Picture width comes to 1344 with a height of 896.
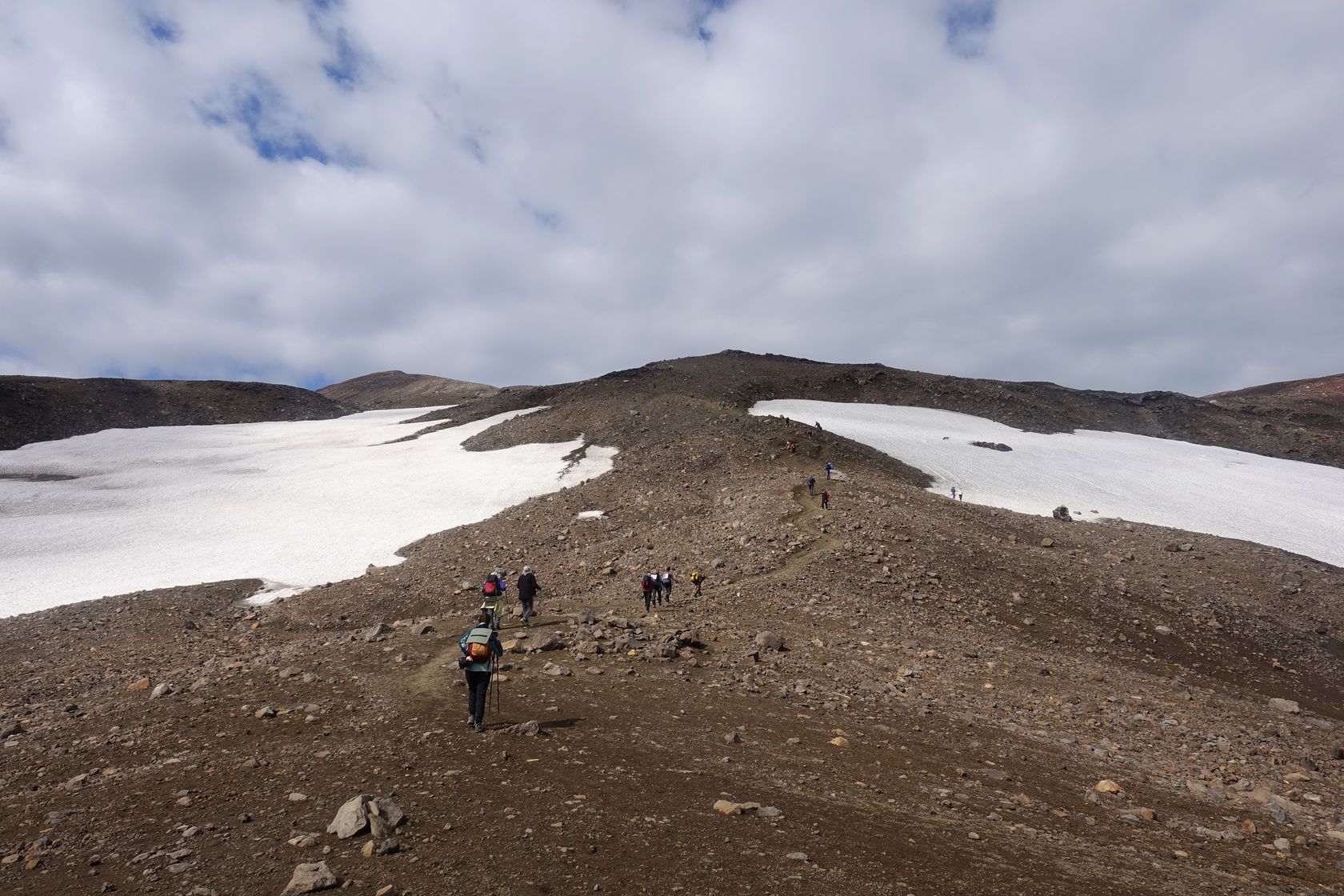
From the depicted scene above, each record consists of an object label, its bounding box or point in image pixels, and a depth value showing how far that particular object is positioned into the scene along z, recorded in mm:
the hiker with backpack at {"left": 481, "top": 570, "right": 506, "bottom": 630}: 18141
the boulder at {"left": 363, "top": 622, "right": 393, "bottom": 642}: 16797
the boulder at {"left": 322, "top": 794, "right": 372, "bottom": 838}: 7621
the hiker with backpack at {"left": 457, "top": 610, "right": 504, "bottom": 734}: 10680
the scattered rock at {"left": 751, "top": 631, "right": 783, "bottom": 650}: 17406
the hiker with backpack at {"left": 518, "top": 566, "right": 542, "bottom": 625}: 19422
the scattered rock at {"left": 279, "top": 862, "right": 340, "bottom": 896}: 6586
